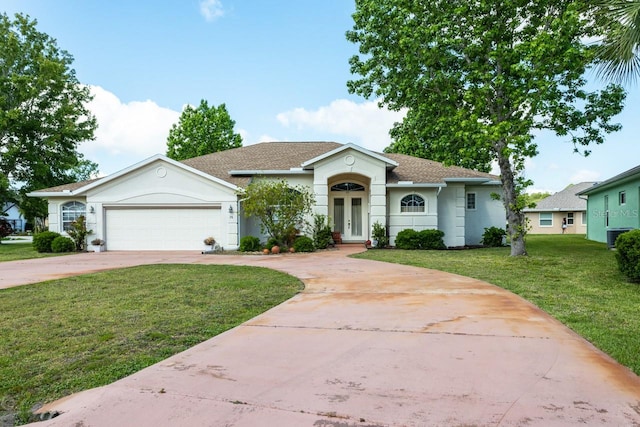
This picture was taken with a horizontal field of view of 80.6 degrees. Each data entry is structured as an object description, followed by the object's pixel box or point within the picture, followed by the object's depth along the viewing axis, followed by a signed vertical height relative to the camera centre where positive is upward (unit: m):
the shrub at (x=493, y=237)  18.12 -0.73
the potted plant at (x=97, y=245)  16.47 -0.90
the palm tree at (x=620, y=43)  8.20 +4.26
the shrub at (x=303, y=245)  15.20 -0.89
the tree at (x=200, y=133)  36.72 +8.94
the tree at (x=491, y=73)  11.41 +4.83
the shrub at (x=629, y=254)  7.54 -0.68
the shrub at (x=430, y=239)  16.25 -0.72
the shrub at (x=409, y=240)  16.16 -0.76
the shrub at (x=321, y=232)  16.06 -0.39
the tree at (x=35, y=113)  23.36 +7.28
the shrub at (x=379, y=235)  16.48 -0.55
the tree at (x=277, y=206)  15.09 +0.70
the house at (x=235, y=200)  16.45 +1.08
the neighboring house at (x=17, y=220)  48.21 +0.63
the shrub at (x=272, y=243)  15.40 -0.82
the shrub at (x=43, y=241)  16.46 -0.71
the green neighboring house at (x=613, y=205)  15.94 +0.80
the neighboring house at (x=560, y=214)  34.27 +0.72
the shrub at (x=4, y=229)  23.22 -0.25
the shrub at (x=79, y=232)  16.66 -0.33
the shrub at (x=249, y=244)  15.52 -0.86
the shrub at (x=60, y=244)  16.30 -0.84
